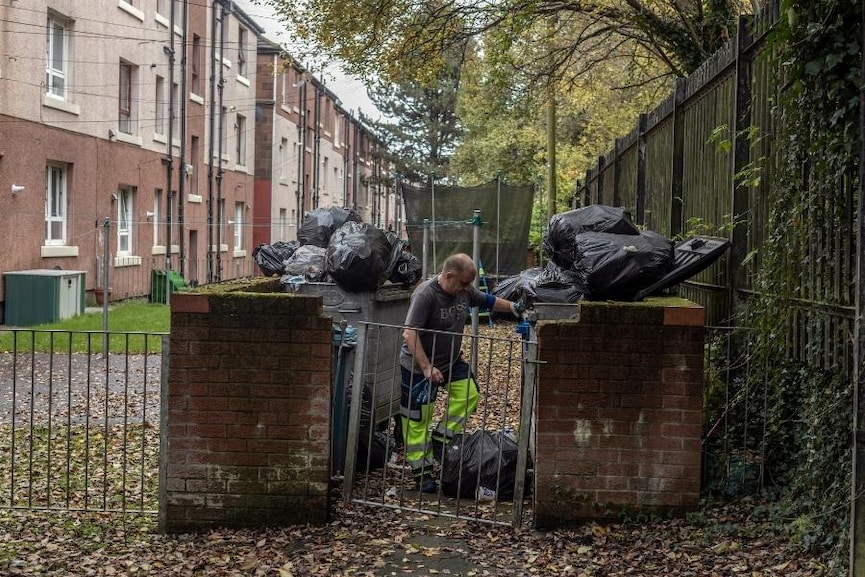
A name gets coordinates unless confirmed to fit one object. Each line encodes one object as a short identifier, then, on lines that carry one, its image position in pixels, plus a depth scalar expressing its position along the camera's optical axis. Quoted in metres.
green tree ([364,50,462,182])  61.88
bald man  7.09
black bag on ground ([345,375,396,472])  7.50
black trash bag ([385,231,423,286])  9.35
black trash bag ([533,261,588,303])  6.99
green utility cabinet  18.97
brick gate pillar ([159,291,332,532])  6.02
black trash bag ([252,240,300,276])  9.98
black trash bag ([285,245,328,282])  9.02
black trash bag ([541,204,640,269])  7.23
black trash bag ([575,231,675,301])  6.34
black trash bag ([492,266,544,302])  7.66
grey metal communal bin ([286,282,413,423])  8.61
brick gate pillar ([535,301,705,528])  5.92
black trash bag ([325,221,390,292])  8.50
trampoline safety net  18.94
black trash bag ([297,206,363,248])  10.45
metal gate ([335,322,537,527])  6.20
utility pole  26.38
